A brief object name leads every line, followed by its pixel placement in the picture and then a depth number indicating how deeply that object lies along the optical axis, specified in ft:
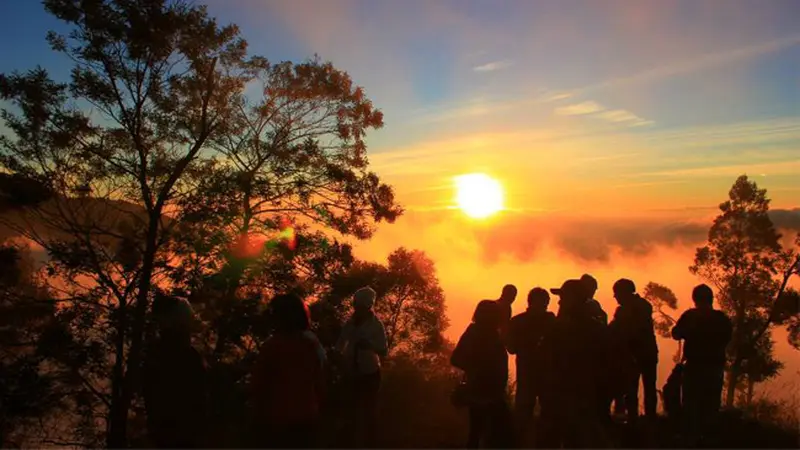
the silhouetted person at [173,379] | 12.60
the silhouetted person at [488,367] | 17.07
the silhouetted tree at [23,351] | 45.93
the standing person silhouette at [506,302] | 21.11
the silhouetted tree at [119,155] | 44.88
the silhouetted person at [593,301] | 18.53
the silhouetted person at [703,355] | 19.97
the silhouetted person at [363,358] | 18.44
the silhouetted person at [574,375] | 15.16
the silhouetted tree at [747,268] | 95.30
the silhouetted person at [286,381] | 13.00
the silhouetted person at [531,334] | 20.18
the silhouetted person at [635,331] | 21.34
